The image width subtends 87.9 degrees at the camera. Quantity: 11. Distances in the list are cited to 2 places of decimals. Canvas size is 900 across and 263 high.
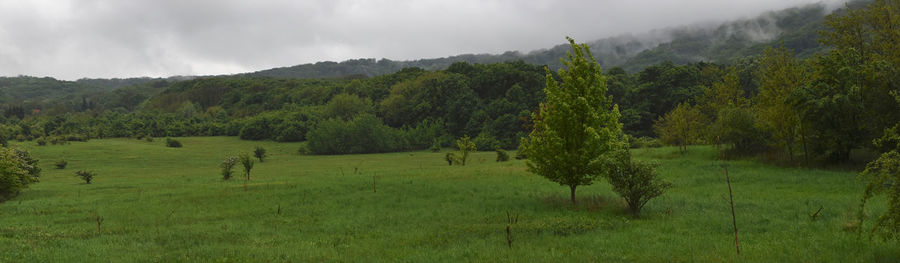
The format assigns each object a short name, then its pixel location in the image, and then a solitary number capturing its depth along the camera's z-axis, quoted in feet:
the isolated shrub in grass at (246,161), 134.82
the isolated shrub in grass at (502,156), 193.94
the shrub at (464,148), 181.29
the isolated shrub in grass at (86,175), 138.31
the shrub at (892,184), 31.91
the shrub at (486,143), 320.80
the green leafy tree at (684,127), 161.17
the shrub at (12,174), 98.12
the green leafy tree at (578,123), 73.92
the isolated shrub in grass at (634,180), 64.34
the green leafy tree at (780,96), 112.37
